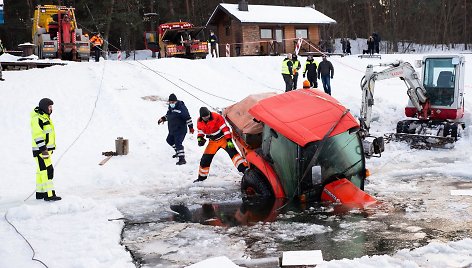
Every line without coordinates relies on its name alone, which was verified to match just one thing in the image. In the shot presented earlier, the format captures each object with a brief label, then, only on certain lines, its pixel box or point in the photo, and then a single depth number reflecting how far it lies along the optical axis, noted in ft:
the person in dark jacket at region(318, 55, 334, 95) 66.03
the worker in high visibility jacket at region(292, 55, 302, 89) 67.31
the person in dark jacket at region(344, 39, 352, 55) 131.49
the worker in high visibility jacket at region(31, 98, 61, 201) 32.12
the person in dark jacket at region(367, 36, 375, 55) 114.73
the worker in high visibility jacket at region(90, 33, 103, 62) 99.14
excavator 48.45
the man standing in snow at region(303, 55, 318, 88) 67.82
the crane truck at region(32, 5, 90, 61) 90.74
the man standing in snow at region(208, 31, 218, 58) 107.24
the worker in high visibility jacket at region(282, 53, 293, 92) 66.28
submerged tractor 29.40
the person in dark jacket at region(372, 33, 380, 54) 116.47
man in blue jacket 42.37
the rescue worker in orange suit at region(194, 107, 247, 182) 36.14
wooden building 122.01
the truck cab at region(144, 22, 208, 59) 101.19
